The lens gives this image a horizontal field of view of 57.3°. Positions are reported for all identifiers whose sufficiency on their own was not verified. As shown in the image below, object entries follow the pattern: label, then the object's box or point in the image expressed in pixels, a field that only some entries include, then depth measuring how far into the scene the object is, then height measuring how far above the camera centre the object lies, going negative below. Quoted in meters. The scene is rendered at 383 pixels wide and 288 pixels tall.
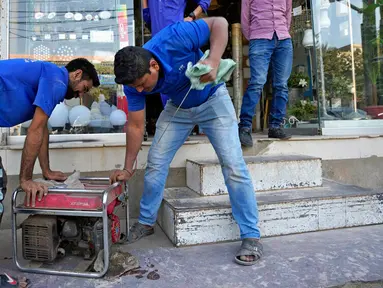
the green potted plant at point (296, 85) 5.77 +1.15
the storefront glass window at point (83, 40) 3.92 +1.42
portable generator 2.27 -0.46
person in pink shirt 3.79 +1.12
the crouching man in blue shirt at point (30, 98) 2.31 +0.43
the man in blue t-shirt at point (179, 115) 2.32 +0.33
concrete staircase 2.88 -0.42
